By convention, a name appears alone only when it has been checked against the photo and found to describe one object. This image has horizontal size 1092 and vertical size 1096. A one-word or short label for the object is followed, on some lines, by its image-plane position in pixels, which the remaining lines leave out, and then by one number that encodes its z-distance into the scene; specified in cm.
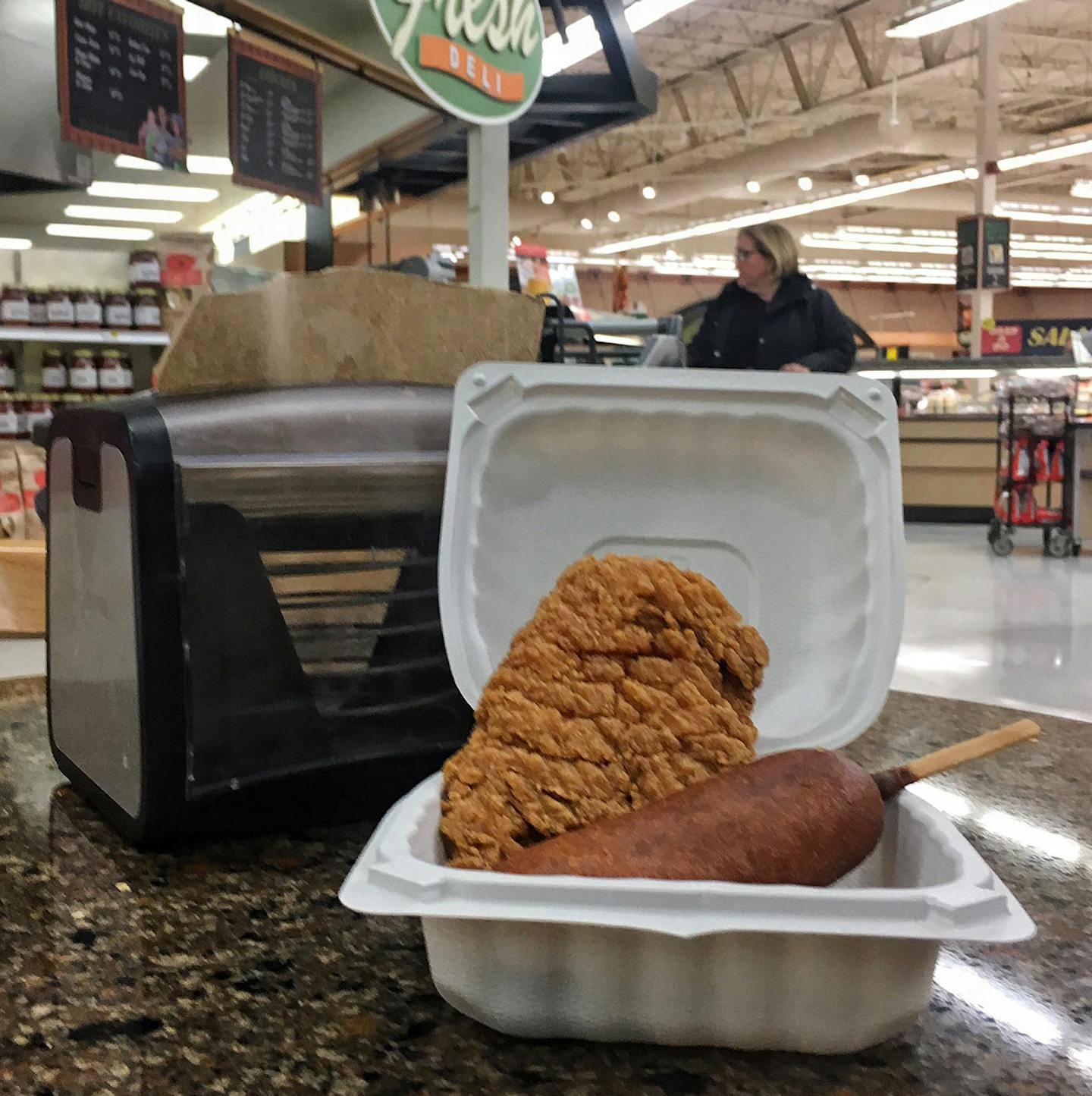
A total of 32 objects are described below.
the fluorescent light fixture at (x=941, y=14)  620
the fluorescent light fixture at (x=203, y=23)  437
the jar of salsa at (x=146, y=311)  449
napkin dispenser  70
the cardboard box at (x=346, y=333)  80
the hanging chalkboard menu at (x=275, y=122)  353
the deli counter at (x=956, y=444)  797
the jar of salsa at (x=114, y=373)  446
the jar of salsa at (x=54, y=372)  445
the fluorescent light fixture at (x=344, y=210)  561
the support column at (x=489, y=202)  358
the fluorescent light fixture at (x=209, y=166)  598
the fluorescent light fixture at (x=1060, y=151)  1016
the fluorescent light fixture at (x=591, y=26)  568
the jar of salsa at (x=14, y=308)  427
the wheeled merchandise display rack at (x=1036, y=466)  635
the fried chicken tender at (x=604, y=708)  58
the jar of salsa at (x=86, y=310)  438
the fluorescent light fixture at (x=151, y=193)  612
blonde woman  345
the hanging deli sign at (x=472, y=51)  180
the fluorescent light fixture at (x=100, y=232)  662
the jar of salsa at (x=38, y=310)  433
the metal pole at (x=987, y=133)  927
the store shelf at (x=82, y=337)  423
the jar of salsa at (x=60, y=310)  433
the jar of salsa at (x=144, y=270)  454
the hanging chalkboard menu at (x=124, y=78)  299
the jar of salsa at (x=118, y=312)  443
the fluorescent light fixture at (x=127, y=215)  638
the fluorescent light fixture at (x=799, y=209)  1146
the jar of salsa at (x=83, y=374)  443
